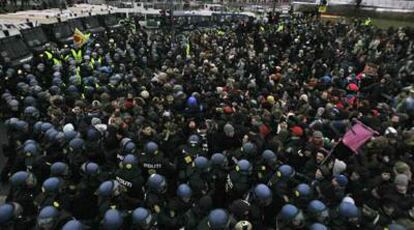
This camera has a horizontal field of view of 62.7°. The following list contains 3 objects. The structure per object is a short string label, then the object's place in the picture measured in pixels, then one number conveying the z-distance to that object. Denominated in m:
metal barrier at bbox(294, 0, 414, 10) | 39.99
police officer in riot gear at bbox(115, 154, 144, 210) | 5.50
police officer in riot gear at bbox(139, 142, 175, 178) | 5.95
